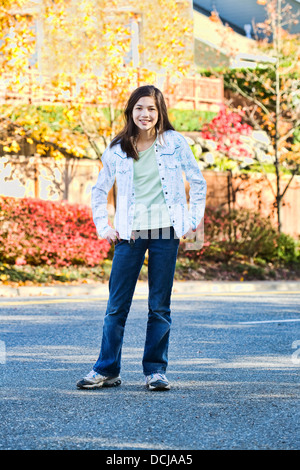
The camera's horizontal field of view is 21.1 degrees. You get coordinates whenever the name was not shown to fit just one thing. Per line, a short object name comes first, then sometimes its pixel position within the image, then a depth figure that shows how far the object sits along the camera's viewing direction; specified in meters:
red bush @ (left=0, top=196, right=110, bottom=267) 15.20
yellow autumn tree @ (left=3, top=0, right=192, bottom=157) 17.53
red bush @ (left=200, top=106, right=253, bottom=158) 21.56
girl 5.34
